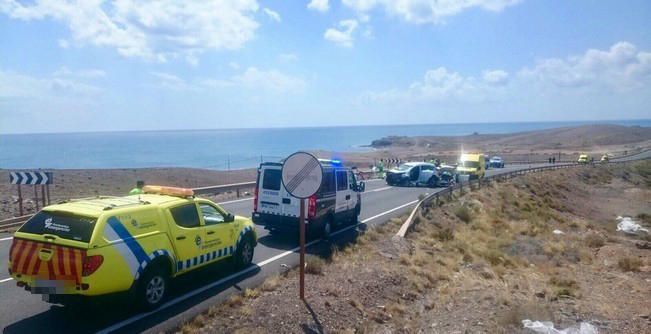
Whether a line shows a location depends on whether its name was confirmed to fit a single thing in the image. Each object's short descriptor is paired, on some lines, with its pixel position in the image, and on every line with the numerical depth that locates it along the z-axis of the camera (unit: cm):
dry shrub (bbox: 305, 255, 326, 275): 1042
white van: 1366
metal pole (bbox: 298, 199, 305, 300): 812
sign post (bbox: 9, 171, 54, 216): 1678
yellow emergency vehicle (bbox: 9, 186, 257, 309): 692
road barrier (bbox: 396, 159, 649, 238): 1633
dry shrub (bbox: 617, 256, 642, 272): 1516
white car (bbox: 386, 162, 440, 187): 3462
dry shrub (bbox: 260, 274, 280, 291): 905
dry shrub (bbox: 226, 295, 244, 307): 810
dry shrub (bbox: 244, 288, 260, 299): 863
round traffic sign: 800
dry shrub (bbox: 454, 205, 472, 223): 2180
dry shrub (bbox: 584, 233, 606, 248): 1953
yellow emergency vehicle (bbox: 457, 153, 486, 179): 3912
